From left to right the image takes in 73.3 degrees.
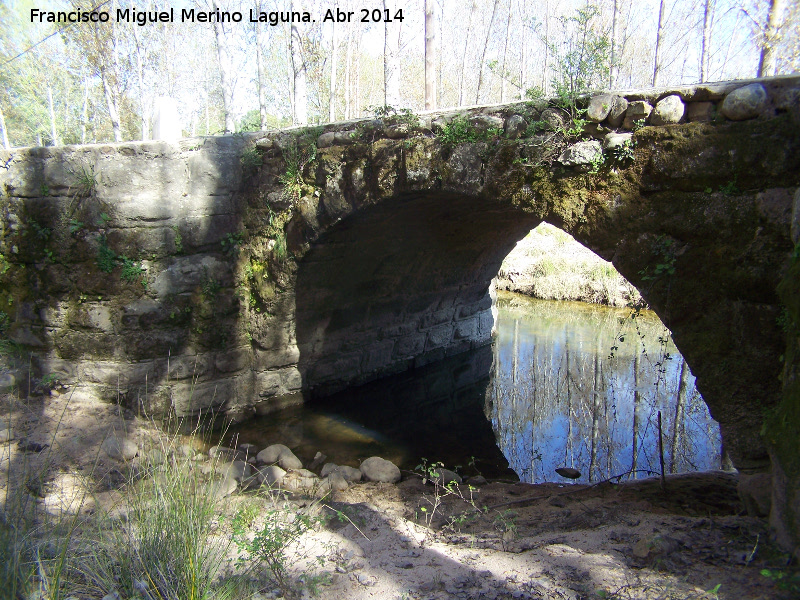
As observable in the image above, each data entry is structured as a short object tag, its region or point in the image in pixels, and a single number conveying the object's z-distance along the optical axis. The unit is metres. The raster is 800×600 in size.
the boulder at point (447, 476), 4.27
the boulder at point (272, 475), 4.18
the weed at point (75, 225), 5.00
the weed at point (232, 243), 5.43
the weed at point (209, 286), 5.35
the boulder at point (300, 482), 4.16
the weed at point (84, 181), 4.95
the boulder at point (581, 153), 3.46
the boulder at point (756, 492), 2.84
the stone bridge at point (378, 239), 2.92
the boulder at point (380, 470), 4.37
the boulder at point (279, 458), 4.65
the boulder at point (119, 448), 4.28
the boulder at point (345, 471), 4.41
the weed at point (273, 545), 2.25
